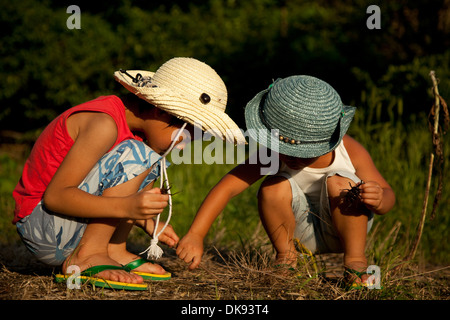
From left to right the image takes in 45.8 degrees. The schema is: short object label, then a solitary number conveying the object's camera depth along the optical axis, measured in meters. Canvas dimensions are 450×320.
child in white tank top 2.55
